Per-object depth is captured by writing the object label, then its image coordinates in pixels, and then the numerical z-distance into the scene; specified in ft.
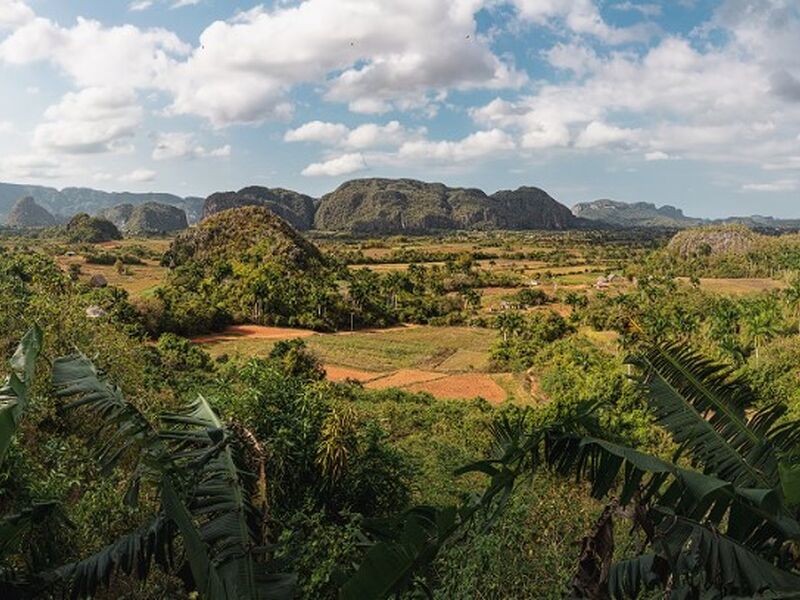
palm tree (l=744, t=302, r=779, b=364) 128.88
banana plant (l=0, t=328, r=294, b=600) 11.18
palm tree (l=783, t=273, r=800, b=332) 156.50
